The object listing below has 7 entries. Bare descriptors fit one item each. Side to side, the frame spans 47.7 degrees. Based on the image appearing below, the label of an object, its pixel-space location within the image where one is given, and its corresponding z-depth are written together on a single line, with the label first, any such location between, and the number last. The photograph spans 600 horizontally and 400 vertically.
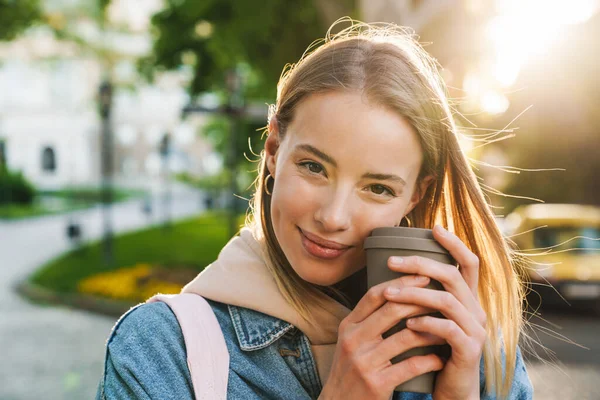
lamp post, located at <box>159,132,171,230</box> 23.08
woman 1.31
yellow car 10.28
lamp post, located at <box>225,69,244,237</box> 11.77
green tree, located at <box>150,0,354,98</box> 12.05
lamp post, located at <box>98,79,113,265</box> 14.14
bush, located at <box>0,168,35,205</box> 33.25
